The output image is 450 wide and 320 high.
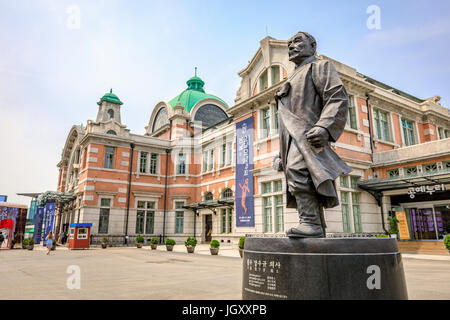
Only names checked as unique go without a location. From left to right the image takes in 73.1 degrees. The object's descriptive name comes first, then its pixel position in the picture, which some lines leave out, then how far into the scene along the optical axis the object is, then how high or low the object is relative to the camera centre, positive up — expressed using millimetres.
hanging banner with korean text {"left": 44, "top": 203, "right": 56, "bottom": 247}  26844 +852
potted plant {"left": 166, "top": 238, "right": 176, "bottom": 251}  18031 -1076
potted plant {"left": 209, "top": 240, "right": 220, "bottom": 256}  15023 -1081
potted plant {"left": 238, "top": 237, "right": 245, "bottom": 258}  13749 -948
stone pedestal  3068 -470
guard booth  20203 -607
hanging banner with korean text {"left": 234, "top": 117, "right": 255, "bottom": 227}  17984 +3022
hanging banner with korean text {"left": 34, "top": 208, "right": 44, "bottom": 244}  27250 +232
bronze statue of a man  3611 +1124
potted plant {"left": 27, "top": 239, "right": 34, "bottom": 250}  20525 -1186
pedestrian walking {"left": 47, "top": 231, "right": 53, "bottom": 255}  16016 -926
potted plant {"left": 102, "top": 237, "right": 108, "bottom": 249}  21258 -1132
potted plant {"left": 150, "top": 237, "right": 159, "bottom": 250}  19538 -1043
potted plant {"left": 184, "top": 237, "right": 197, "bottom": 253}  16562 -997
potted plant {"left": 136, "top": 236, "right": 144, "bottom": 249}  21766 -1018
